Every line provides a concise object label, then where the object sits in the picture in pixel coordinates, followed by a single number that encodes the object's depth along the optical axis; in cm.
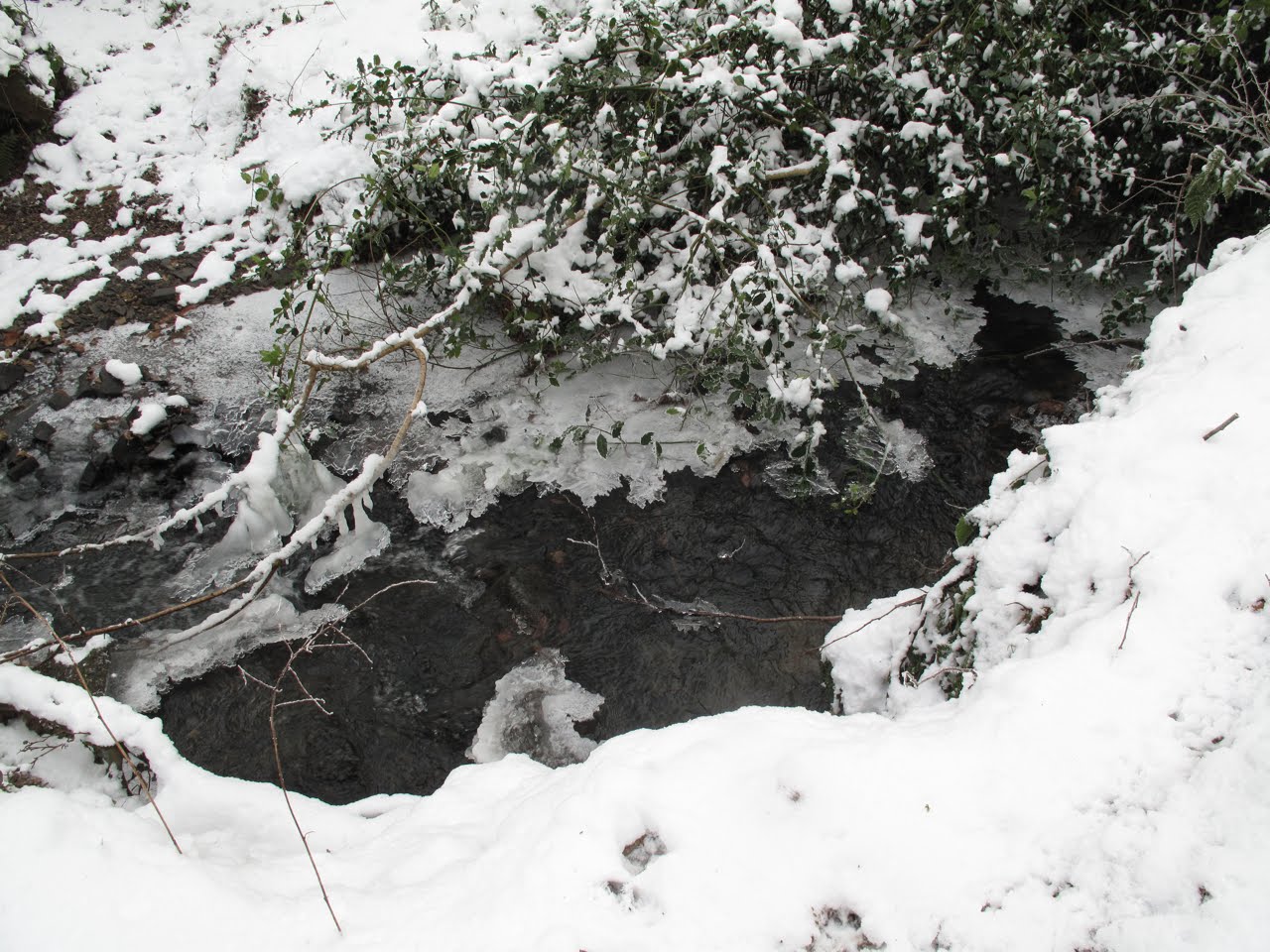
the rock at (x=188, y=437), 416
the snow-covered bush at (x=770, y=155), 369
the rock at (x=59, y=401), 430
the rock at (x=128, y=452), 407
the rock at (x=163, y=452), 409
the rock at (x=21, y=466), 403
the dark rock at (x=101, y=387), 436
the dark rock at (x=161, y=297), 488
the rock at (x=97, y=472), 400
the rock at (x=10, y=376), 436
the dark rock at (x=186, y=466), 408
